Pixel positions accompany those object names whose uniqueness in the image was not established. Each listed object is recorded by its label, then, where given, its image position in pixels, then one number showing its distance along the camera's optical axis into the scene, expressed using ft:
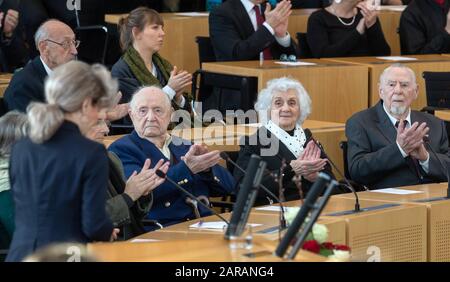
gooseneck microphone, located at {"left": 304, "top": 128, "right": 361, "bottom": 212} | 41.32
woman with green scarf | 55.46
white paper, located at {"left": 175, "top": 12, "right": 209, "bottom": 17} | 75.52
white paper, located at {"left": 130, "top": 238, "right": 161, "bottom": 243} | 37.04
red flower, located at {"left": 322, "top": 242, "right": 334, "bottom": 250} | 30.73
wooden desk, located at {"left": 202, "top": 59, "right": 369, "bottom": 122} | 62.24
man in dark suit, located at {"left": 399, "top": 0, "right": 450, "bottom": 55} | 73.00
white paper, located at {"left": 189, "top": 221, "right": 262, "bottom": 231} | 39.41
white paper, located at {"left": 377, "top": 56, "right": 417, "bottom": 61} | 66.55
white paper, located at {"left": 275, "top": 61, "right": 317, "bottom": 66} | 62.86
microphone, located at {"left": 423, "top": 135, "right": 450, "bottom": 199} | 48.91
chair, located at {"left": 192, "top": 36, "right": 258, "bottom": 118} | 59.79
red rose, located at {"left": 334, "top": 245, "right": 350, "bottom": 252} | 30.93
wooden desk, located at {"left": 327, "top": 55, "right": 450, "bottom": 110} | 64.38
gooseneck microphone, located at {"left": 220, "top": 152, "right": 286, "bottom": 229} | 36.02
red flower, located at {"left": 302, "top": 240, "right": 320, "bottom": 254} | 29.79
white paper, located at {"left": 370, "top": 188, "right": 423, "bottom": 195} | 45.86
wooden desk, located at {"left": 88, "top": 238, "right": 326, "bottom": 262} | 26.99
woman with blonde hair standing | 29.56
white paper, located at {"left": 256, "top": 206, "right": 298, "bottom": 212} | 43.11
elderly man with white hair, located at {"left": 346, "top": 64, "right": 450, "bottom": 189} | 49.82
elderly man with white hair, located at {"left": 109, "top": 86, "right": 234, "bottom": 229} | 44.44
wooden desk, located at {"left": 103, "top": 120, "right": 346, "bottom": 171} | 50.61
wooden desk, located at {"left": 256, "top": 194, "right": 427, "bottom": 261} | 39.79
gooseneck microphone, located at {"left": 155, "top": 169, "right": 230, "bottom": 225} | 37.93
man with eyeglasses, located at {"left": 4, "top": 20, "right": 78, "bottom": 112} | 52.22
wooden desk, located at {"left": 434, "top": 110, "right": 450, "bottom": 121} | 56.78
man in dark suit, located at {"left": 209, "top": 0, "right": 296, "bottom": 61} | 65.40
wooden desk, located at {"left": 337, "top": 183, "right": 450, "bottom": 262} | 41.83
